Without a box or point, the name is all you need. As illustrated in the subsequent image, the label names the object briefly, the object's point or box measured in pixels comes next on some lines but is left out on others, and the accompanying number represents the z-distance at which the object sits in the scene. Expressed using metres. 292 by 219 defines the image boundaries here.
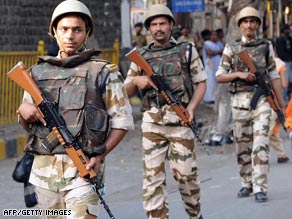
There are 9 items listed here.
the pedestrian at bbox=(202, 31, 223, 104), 18.94
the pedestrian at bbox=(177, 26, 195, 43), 19.48
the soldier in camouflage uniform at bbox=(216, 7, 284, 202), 8.32
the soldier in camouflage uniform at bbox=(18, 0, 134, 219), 4.74
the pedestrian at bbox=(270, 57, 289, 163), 11.05
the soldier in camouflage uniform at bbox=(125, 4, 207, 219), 6.78
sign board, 18.64
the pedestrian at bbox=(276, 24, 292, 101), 22.00
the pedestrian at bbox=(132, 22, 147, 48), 21.36
